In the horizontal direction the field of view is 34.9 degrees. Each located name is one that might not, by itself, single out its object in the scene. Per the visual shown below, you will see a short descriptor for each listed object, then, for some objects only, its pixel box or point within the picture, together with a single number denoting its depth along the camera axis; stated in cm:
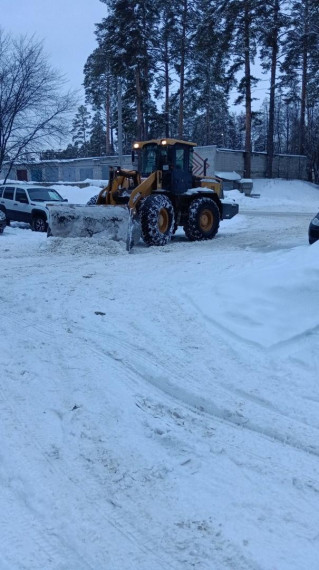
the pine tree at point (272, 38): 3247
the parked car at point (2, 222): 1602
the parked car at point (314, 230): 980
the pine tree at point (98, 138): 6962
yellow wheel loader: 1202
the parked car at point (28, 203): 1702
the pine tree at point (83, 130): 7412
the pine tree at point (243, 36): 3188
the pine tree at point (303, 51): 3222
